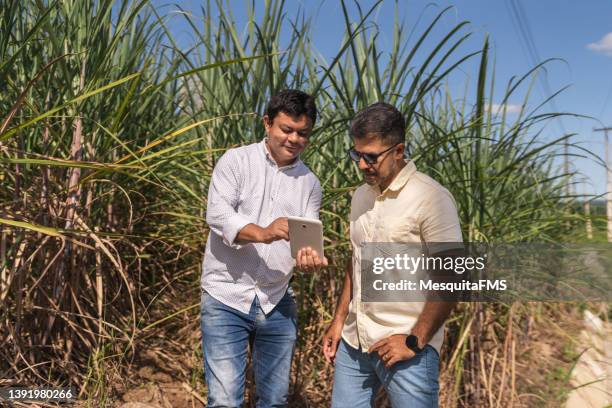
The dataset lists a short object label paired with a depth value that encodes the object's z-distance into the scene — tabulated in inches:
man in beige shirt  61.7
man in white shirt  75.4
